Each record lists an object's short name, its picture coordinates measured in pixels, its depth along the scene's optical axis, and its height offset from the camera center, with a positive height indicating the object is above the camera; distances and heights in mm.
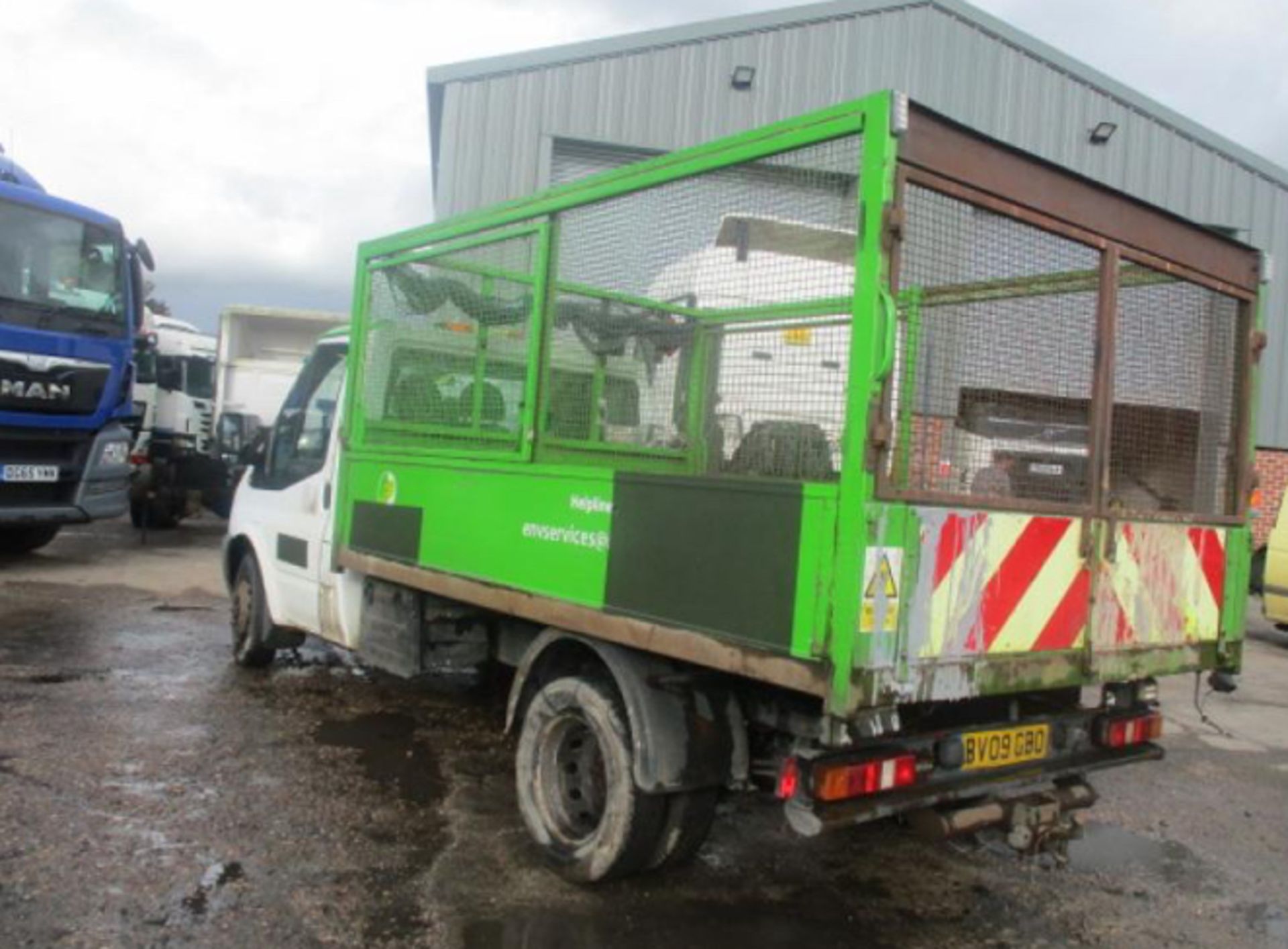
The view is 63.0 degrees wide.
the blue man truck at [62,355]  9133 +761
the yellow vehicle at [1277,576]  10273 -467
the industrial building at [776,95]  12953 +5218
